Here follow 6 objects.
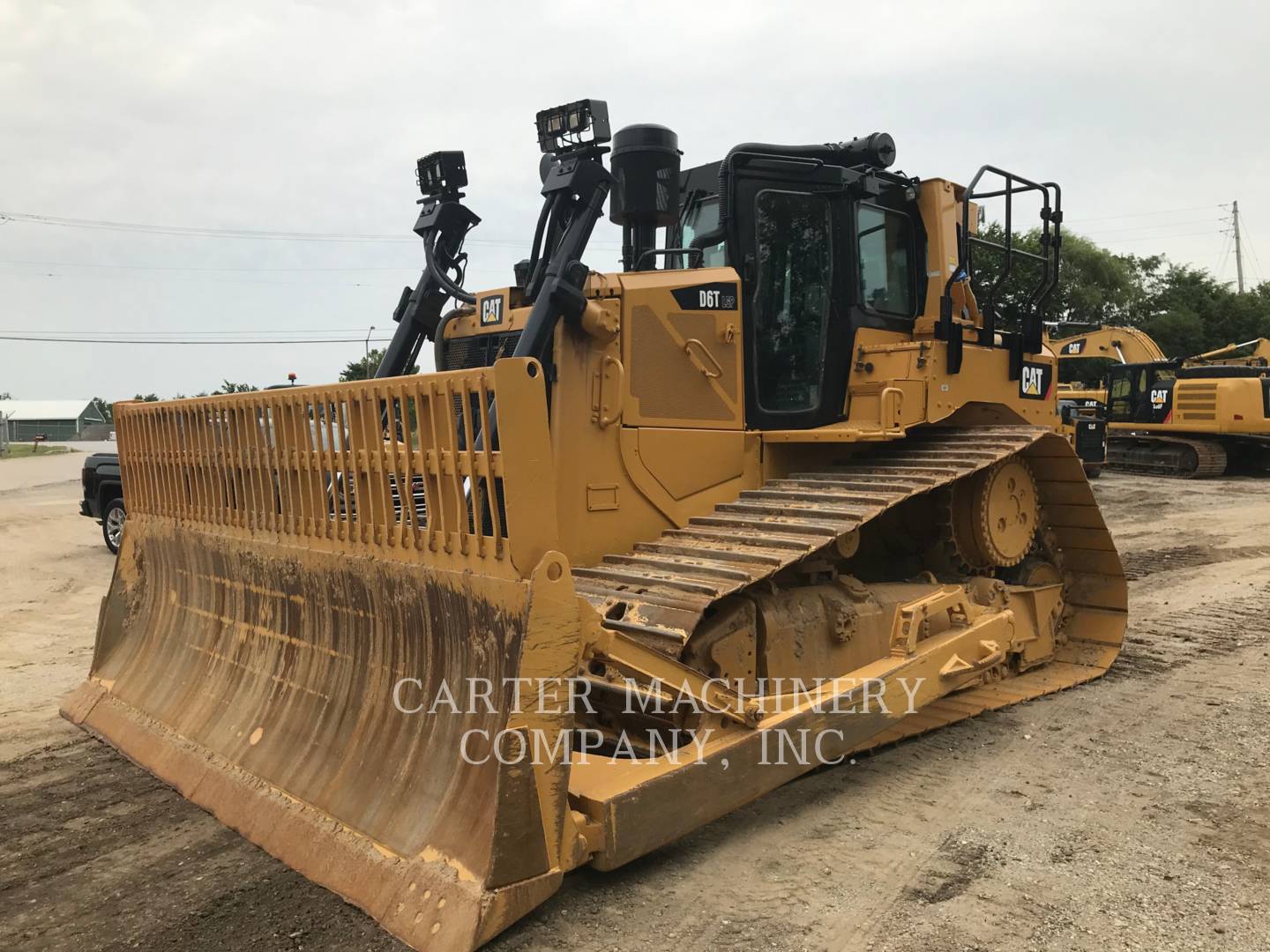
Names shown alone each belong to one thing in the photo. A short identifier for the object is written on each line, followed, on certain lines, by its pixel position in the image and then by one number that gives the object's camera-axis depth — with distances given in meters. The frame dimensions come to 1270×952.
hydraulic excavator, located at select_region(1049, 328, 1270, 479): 19.11
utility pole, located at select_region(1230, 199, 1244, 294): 55.69
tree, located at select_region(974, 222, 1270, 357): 37.06
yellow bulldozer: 3.20
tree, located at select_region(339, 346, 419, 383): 29.53
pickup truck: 12.27
